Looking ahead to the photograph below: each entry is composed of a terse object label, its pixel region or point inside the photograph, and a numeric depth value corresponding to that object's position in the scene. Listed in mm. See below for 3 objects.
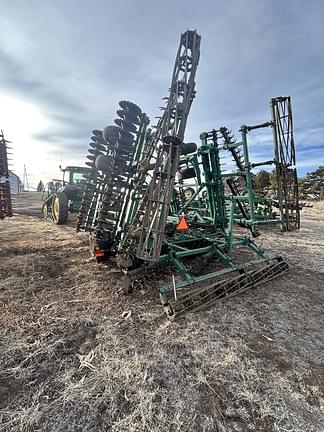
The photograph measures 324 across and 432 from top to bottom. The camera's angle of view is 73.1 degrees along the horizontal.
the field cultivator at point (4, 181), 4109
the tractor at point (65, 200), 8906
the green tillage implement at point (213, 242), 3264
